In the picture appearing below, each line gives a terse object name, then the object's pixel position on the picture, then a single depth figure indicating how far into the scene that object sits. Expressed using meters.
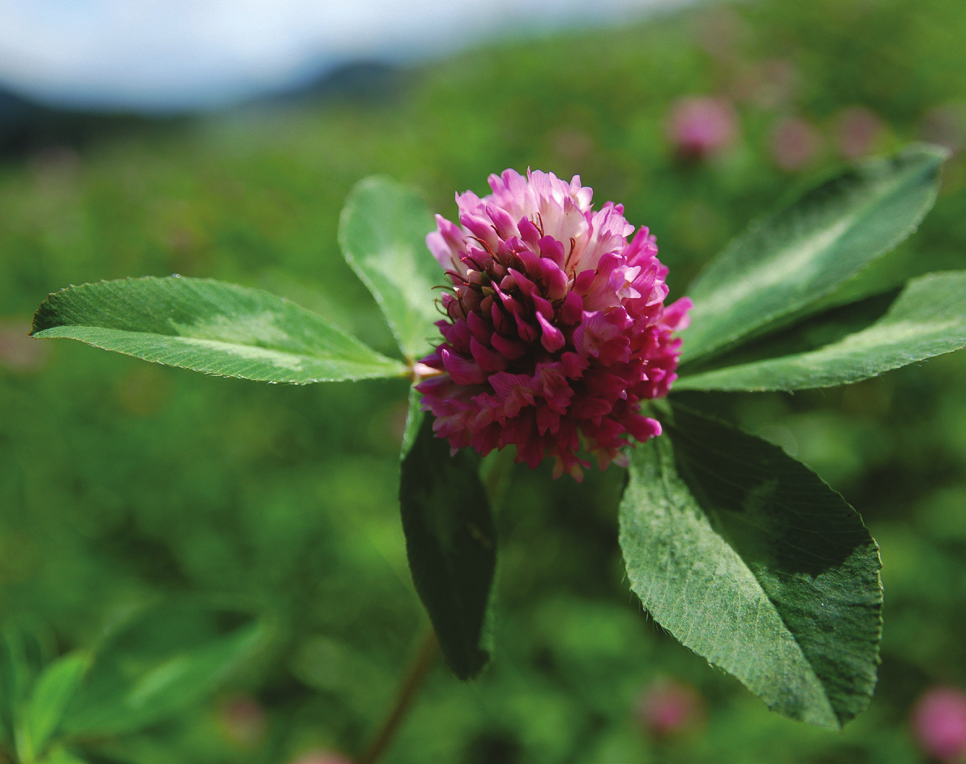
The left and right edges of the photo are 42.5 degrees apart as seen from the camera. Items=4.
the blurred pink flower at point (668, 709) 0.23
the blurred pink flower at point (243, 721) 0.25
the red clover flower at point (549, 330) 0.12
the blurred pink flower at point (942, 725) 0.24
